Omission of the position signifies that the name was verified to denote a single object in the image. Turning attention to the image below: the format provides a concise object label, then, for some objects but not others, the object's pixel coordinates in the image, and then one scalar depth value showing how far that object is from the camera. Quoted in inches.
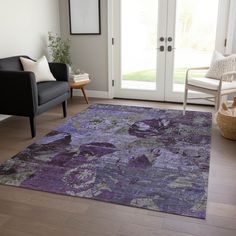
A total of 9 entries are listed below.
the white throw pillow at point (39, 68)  148.3
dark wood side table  174.7
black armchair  124.6
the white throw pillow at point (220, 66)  151.0
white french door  168.9
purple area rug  87.7
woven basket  123.3
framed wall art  184.7
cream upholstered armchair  144.0
